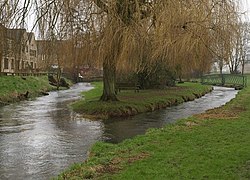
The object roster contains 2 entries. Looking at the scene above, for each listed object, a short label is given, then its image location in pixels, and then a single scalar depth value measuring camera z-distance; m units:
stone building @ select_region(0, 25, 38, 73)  13.63
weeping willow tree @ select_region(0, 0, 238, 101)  15.27
